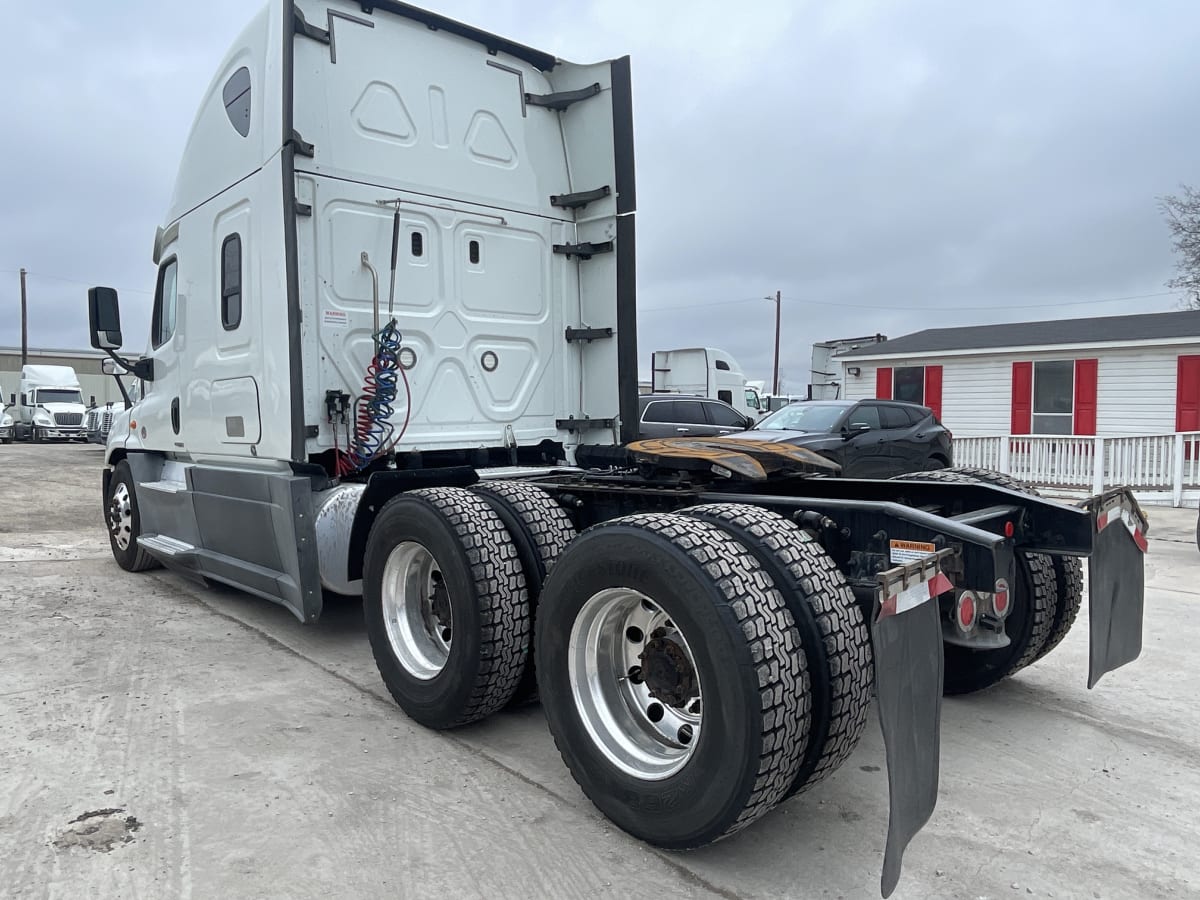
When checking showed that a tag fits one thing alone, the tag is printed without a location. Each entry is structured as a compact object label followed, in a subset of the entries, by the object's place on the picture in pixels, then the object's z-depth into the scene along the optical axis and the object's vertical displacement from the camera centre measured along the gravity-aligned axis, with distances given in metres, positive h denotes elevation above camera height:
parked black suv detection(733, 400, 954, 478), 11.23 -0.29
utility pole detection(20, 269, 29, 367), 44.19 +4.72
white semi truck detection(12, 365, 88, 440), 30.97 +0.24
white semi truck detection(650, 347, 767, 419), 21.64 +0.97
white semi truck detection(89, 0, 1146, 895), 2.59 -0.35
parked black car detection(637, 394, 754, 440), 13.95 -0.08
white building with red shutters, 13.34 +0.46
